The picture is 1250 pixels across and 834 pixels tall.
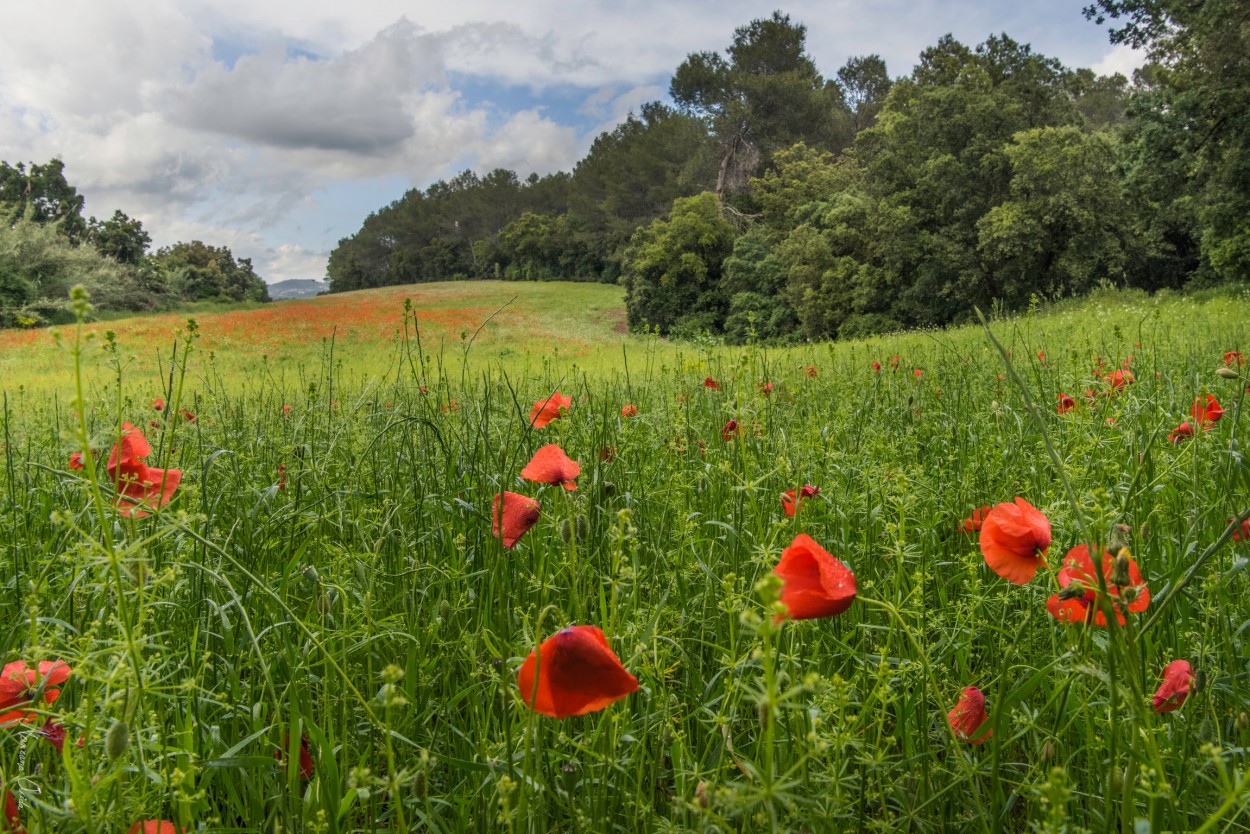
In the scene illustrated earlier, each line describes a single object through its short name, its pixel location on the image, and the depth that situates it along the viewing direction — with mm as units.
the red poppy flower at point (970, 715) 949
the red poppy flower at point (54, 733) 920
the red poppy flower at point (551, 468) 1104
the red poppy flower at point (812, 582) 656
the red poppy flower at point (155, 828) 771
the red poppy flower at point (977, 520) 1224
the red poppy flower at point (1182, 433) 1588
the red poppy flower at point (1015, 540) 854
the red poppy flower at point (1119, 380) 2008
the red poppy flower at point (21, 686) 839
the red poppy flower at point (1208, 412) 1590
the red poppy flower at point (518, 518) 1097
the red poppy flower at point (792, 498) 1366
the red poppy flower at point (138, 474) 1122
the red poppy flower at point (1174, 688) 875
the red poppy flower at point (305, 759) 1029
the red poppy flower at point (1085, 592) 668
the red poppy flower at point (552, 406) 1572
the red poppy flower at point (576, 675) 656
